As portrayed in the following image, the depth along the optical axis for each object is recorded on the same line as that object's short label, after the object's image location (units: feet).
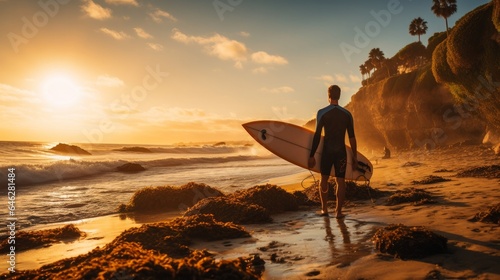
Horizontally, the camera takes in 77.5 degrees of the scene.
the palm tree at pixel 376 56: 202.69
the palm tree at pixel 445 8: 134.92
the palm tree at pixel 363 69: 241.35
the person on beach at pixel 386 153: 72.02
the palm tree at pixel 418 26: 174.91
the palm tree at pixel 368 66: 223.10
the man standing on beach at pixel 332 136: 20.72
